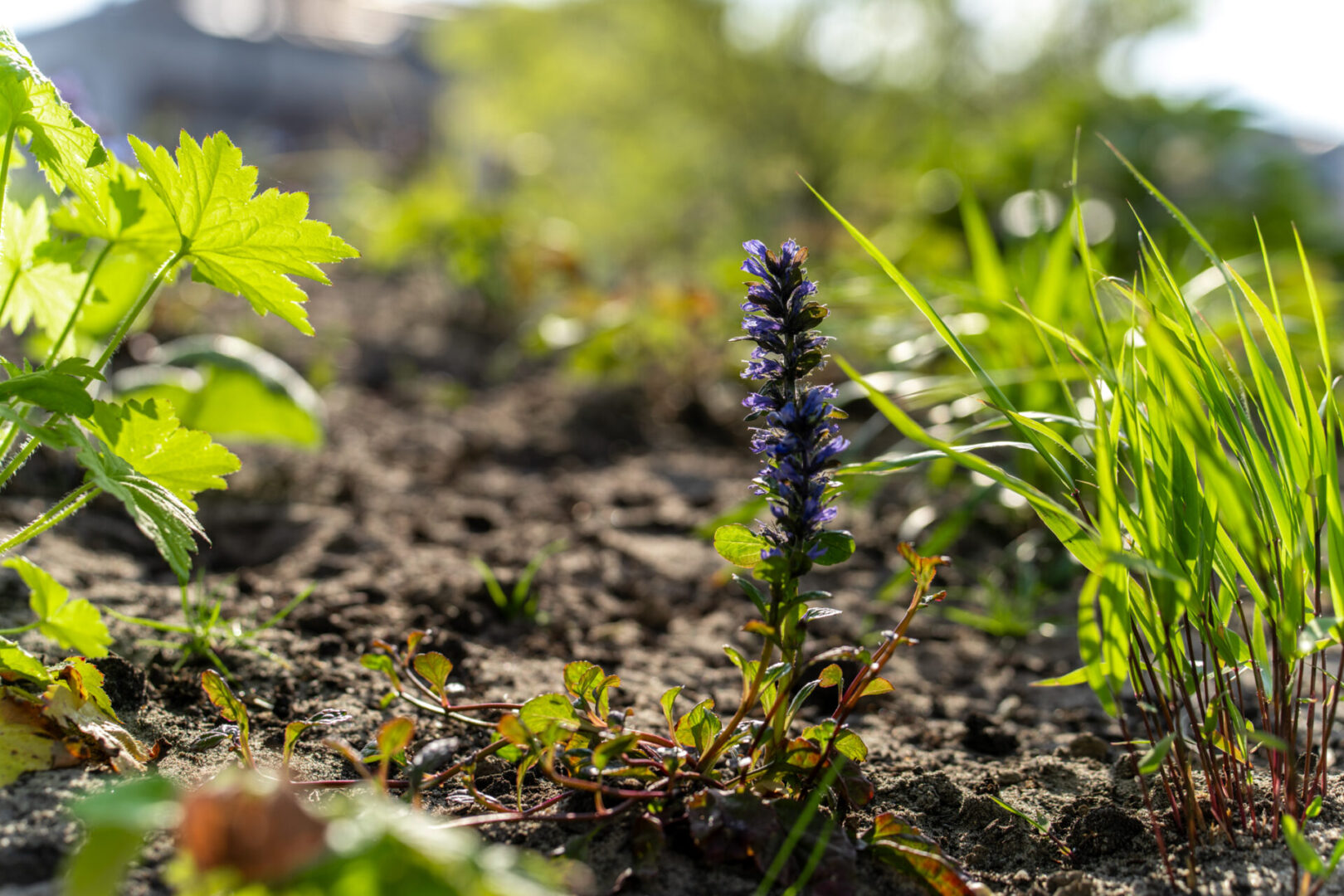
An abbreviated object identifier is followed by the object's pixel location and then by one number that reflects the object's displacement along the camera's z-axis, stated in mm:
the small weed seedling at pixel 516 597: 659
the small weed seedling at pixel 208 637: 588
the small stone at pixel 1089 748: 591
